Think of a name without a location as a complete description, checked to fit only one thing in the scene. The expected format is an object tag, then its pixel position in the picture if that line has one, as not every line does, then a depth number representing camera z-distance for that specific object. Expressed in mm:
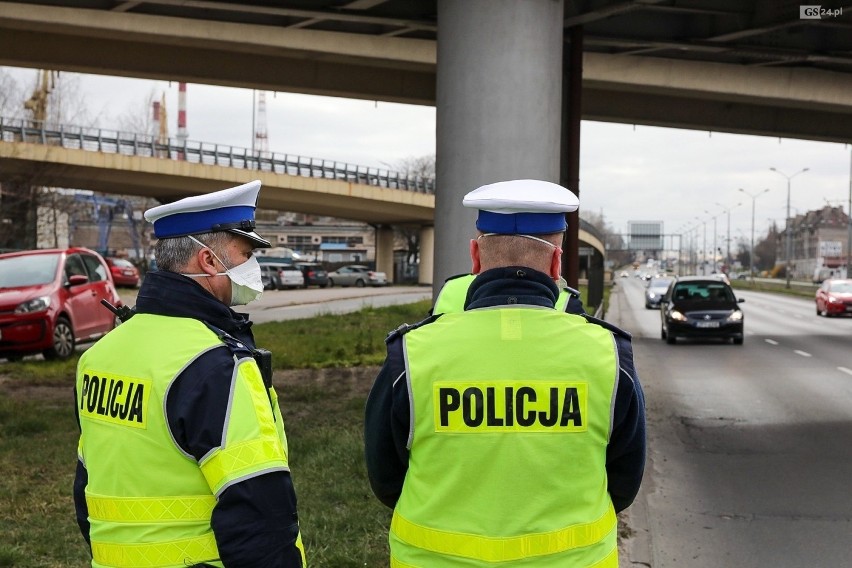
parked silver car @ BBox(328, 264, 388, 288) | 76750
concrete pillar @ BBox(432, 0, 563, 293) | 11164
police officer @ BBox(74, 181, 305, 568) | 2723
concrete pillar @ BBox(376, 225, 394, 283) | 89812
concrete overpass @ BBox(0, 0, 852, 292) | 11281
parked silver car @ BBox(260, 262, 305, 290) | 63750
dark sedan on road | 25672
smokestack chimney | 103631
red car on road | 39688
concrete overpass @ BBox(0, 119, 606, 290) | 47594
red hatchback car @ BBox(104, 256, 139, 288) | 50062
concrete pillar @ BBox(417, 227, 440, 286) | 85500
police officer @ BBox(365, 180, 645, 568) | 2834
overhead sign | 145888
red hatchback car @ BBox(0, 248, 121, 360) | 16219
